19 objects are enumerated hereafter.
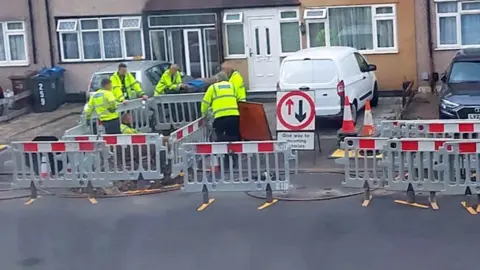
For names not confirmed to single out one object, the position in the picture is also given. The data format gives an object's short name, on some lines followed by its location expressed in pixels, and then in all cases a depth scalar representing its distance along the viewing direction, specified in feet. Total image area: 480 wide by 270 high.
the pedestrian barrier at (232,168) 42.70
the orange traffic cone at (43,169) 46.32
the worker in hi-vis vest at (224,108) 50.42
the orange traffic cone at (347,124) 56.39
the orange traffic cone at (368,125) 55.62
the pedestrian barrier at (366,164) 41.68
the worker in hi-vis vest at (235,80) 52.01
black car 57.88
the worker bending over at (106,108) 52.03
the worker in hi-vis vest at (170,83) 63.72
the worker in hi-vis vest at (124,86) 58.29
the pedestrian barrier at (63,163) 45.24
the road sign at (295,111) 50.55
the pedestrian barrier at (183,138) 46.78
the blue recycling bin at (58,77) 87.10
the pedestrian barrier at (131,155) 46.26
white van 63.31
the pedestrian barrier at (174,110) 61.62
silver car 72.46
